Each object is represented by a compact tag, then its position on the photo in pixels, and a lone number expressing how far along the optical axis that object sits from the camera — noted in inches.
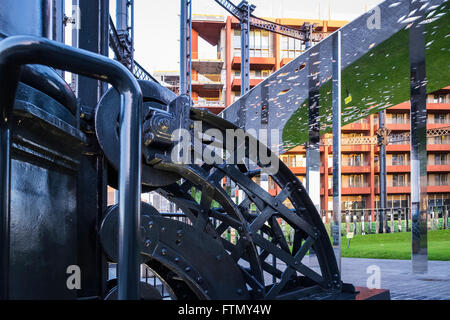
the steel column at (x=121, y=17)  498.3
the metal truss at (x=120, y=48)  448.8
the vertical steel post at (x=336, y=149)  273.9
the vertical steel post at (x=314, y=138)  329.0
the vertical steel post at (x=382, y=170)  1182.0
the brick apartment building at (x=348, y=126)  1987.0
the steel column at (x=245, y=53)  701.3
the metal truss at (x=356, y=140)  1558.8
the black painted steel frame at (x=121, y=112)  41.1
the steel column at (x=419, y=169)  325.4
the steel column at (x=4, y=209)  39.9
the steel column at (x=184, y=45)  519.5
